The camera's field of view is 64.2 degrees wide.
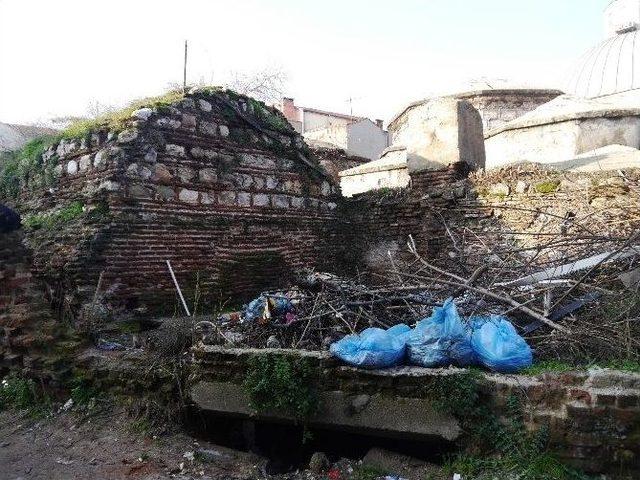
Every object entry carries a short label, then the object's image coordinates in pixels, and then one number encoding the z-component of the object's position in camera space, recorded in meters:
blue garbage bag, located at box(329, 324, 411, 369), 3.37
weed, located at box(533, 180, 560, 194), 6.74
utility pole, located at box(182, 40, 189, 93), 6.82
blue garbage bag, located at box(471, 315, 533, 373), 3.23
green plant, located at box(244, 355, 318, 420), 3.47
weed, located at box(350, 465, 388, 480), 3.31
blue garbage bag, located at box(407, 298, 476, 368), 3.32
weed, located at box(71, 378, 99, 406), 4.53
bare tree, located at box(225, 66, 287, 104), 19.88
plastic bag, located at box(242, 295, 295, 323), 4.29
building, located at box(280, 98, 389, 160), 20.41
